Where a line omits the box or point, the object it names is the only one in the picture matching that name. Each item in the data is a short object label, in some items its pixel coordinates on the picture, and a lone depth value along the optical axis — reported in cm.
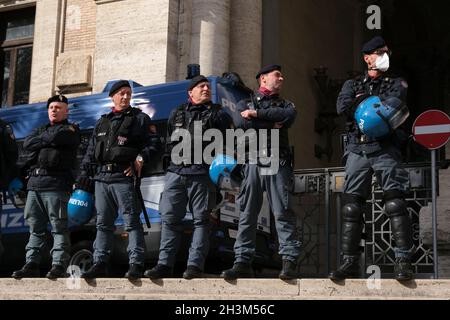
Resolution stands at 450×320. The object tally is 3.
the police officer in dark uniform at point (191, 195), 1510
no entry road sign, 1859
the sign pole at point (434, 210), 1559
